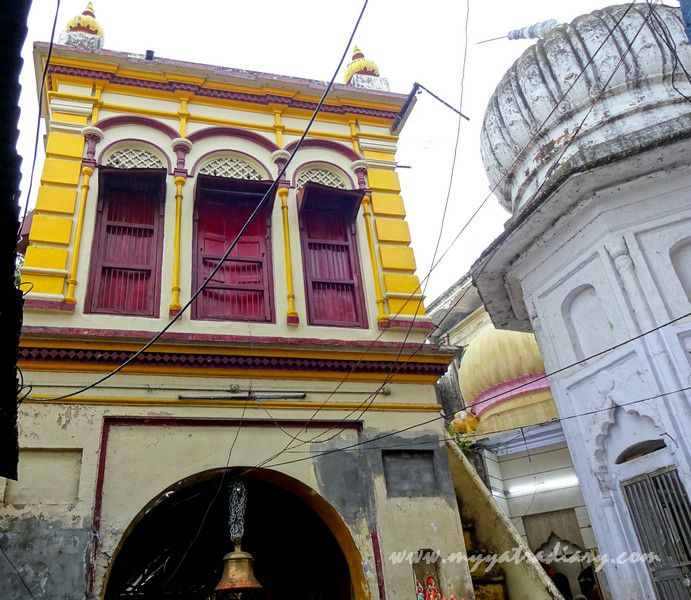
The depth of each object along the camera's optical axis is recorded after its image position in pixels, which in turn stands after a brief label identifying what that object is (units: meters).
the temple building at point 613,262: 6.26
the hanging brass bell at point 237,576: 6.52
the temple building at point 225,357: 6.78
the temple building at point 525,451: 12.44
